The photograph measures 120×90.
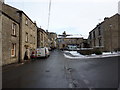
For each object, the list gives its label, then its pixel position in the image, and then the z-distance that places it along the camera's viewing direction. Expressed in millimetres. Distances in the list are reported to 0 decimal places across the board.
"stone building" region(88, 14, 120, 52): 22350
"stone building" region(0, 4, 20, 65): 9348
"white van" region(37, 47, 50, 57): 16197
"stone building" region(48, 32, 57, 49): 66274
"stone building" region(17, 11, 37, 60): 13426
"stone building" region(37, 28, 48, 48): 26960
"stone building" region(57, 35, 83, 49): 59774
